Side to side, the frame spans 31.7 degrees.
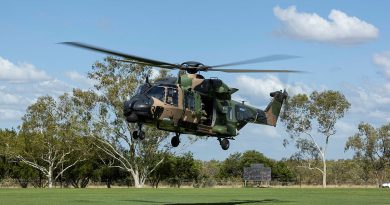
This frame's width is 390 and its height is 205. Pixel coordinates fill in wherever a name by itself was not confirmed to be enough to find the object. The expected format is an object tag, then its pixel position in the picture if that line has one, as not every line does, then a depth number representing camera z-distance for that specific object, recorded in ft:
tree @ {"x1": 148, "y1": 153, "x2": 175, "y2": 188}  364.99
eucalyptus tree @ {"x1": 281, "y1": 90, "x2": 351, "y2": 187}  347.56
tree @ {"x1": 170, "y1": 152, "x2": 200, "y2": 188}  376.07
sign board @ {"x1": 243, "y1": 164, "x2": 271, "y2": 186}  332.60
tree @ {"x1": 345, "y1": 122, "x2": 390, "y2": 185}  370.73
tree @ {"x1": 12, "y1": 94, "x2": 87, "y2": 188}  335.26
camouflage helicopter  105.50
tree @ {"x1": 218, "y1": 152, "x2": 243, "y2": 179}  425.69
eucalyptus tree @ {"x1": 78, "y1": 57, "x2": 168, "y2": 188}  297.33
